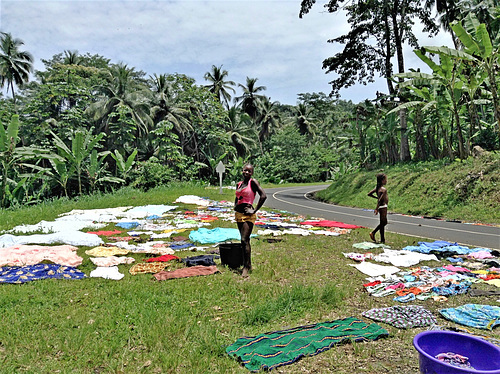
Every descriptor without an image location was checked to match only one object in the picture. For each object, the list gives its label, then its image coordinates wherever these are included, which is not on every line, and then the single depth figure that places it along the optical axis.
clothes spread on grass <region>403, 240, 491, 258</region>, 8.24
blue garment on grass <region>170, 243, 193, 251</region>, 8.98
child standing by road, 9.25
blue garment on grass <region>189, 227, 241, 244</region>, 9.98
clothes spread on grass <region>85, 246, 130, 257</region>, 8.01
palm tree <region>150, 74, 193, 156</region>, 36.81
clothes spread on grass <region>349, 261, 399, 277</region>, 6.83
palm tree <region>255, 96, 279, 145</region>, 57.22
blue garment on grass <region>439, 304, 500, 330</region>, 4.37
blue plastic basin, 2.63
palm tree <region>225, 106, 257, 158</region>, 45.12
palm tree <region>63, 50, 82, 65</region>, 40.69
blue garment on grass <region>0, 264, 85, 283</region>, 6.05
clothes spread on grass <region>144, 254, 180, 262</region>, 7.66
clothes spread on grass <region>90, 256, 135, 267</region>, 7.25
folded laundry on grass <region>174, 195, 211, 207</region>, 19.72
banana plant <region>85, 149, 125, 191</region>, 22.86
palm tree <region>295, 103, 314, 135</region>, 58.72
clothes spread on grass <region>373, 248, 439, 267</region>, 7.45
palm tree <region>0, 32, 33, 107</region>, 39.84
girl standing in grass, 6.56
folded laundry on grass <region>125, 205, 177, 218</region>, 15.27
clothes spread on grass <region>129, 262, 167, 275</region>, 6.79
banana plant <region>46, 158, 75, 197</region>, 20.70
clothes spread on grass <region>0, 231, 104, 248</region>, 8.99
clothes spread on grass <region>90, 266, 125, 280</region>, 6.41
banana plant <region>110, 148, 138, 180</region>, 26.16
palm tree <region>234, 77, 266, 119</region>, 53.72
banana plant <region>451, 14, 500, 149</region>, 13.58
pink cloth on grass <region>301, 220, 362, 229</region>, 12.70
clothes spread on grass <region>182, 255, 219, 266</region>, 7.33
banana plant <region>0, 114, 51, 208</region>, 17.59
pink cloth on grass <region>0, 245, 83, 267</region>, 7.02
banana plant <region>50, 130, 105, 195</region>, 20.71
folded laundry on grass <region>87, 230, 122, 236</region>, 10.75
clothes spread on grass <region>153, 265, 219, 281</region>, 6.41
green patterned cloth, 3.57
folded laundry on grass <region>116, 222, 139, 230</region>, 12.27
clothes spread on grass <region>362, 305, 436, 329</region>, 4.45
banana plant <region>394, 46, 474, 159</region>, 14.71
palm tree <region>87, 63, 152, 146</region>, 32.56
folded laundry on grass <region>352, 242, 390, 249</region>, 9.08
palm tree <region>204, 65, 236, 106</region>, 49.12
